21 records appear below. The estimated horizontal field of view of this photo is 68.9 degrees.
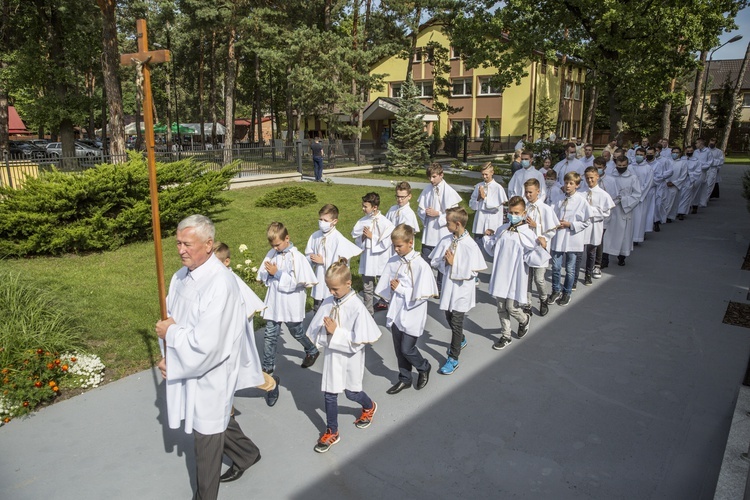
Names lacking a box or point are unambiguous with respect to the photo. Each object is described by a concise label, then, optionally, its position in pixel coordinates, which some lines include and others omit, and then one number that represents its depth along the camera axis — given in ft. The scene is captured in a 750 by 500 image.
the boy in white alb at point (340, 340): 14.61
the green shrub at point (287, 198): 52.85
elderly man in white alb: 11.23
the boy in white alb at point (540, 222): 24.08
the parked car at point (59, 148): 123.01
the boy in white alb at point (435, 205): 27.80
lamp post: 97.84
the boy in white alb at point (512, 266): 21.57
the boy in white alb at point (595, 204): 28.96
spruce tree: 82.74
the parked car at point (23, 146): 121.23
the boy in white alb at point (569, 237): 26.96
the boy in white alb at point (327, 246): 21.35
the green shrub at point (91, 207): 32.73
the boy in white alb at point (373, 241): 24.62
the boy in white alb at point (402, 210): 25.41
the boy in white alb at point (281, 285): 18.54
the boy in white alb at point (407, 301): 17.46
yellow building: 137.90
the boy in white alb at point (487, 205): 30.25
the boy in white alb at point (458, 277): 19.27
